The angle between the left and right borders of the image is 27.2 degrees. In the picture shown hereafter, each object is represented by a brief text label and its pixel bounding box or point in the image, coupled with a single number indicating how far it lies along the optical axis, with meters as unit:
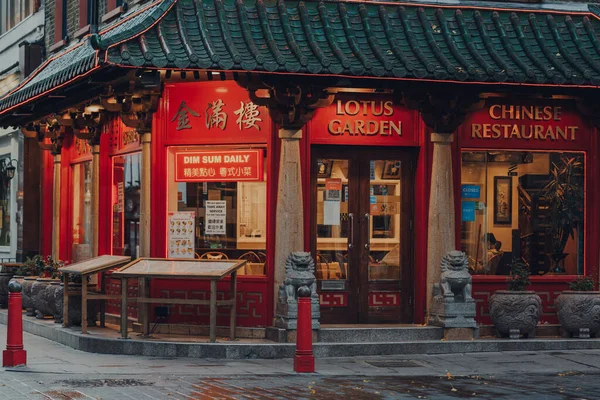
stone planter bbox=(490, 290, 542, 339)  18.45
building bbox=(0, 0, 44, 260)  29.34
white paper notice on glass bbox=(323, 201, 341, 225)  19.12
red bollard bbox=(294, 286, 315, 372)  15.13
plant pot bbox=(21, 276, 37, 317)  22.06
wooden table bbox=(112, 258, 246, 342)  17.33
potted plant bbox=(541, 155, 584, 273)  19.78
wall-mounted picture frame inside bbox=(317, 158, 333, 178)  19.09
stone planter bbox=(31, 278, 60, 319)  21.06
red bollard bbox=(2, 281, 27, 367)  15.27
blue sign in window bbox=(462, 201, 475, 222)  19.45
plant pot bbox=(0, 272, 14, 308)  25.34
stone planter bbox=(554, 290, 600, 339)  18.56
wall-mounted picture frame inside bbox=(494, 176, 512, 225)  19.56
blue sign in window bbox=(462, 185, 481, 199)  19.45
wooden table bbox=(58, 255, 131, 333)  18.52
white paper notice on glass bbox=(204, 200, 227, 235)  19.05
